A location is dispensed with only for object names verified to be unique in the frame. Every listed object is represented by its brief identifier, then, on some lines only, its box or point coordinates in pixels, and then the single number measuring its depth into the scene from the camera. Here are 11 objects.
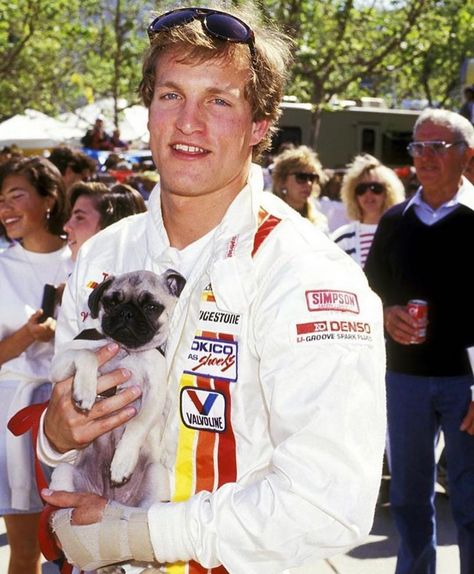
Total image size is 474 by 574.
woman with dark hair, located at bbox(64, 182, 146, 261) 5.54
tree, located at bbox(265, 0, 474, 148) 18.61
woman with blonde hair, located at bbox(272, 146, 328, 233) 8.37
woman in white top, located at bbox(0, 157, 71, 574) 4.49
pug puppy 2.36
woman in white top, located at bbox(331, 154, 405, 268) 7.84
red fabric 2.47
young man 2.10
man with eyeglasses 4.94
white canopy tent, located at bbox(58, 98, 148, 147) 26.28
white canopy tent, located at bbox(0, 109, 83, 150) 23.66
